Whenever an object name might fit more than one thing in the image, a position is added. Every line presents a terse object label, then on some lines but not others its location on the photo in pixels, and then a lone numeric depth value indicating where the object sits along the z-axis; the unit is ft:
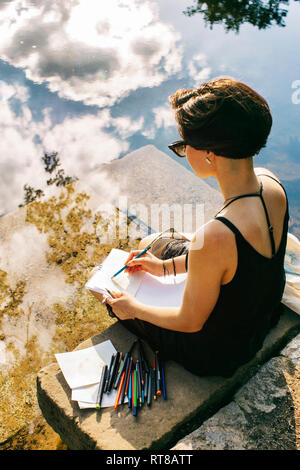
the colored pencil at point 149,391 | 4.96
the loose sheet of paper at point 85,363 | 5.32
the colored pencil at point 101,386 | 5.00
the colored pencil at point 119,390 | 4.98
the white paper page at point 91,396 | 5.03
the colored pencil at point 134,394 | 4.85
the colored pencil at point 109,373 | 5.19
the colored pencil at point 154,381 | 5.07
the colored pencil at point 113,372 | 5.18
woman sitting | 3.96
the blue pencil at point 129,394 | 4.95
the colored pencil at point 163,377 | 5.04
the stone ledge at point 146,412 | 4.66
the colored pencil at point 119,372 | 5.22
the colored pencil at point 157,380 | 5.05
